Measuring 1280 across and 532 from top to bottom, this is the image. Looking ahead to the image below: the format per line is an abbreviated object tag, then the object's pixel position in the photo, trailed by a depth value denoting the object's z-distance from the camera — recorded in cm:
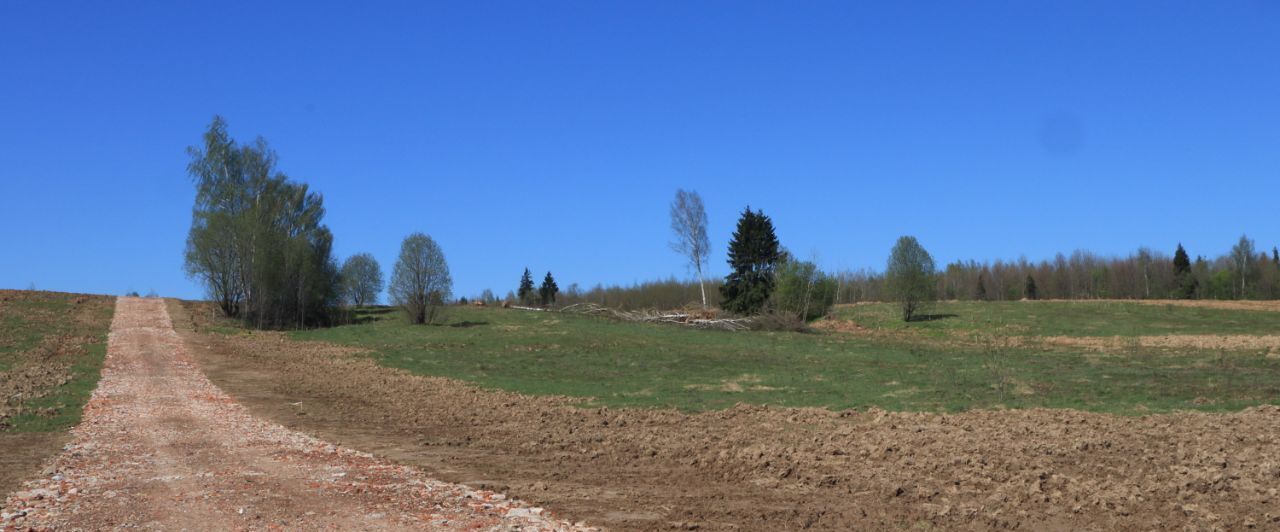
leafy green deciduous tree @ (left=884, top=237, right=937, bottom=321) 5959
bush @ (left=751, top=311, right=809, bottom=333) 5134
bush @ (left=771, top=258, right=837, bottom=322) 6191
